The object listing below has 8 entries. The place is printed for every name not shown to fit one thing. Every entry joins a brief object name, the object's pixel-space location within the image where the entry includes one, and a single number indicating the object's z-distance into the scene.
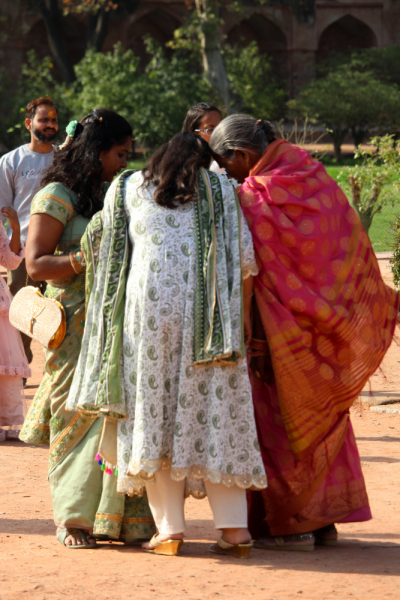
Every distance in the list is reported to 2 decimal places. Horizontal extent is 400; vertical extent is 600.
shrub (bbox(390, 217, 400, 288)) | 17.25
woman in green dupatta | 6.21
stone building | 64.94
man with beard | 13.10
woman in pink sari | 6.55
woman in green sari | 6.94
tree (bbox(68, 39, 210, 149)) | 48.09
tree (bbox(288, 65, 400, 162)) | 55.78
